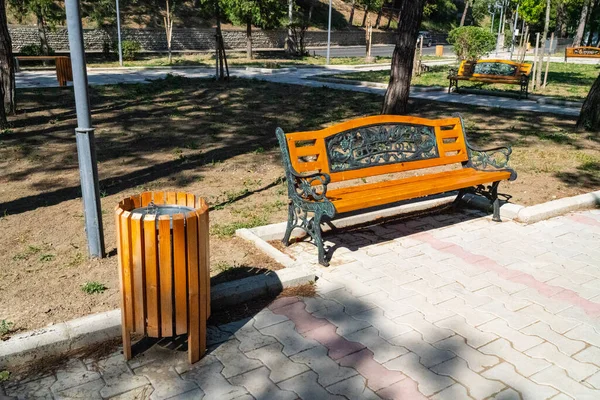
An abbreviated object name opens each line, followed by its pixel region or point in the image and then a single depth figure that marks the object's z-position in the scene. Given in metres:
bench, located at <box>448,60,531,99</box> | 15.82
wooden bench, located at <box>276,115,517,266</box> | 4.82
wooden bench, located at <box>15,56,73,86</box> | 15.09
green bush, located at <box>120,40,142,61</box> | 28.91
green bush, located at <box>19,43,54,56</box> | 28.45
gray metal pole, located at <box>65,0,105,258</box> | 4.16
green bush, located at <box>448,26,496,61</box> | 25.97
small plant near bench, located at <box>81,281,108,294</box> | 4.10
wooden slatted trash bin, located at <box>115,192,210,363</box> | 3.05
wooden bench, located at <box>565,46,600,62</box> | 32.84
